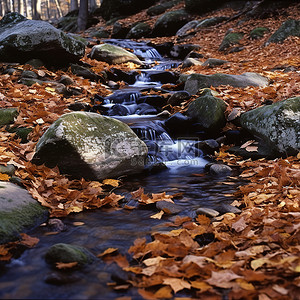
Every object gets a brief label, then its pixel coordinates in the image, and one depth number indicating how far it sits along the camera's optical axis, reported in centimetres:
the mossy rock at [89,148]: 397
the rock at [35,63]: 827
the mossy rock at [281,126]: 456
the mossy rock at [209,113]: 586
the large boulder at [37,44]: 796
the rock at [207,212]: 299
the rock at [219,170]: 453
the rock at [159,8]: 2098
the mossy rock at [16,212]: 255
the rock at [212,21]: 1625
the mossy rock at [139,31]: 1875
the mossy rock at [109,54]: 1071
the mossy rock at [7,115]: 512
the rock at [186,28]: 1675
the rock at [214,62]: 1002
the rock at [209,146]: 556
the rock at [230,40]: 1270
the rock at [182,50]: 1365
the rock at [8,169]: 352
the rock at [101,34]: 1928
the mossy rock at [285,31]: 1110
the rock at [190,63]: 1071
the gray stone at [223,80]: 712
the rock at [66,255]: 220
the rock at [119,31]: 1964
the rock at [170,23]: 1786
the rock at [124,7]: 2308
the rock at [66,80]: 759
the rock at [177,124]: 608
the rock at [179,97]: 712
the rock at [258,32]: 1250
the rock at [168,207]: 318
